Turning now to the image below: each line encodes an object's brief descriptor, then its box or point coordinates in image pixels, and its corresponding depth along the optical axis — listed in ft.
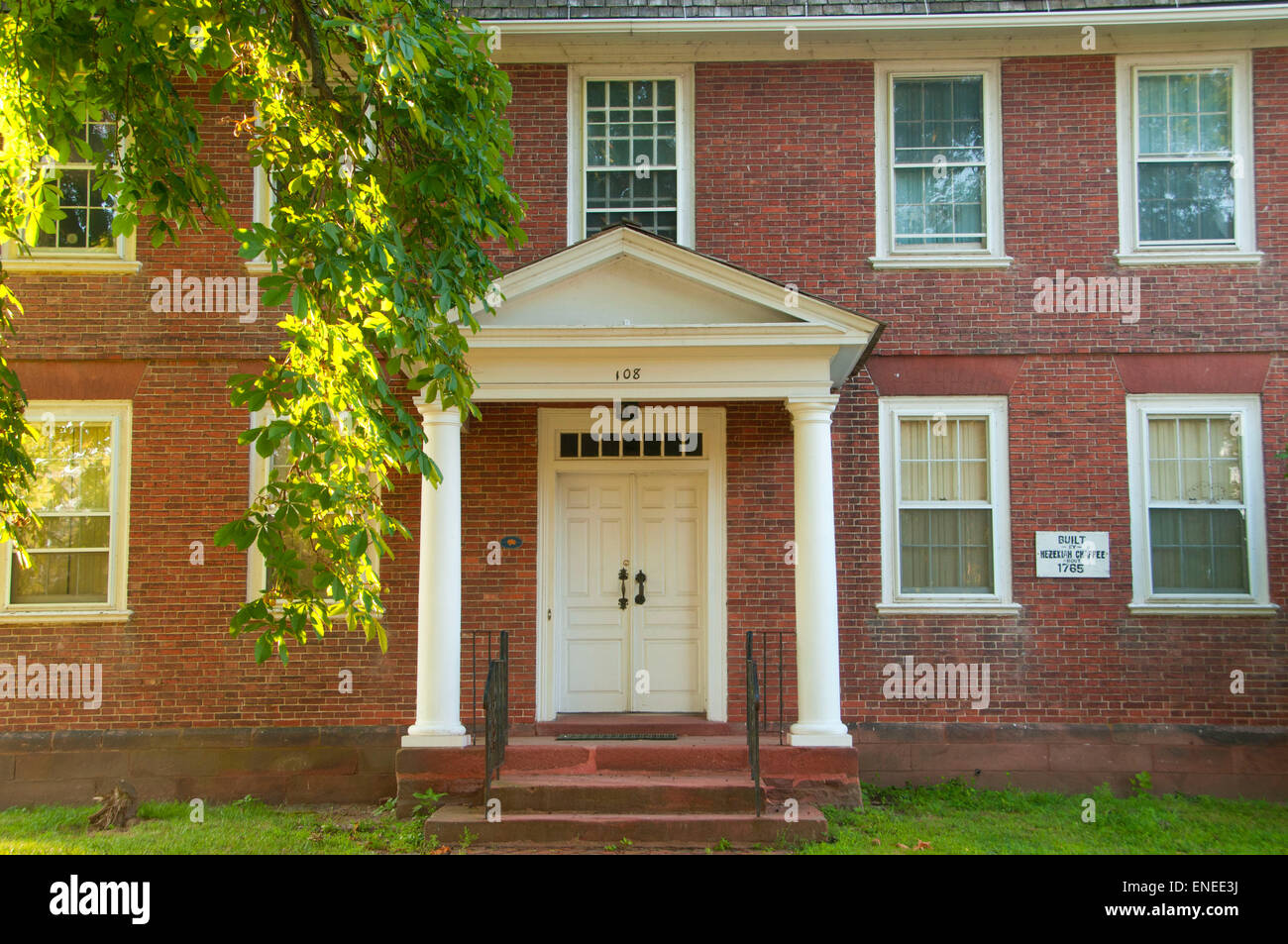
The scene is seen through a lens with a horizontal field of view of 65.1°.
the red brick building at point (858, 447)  30.22
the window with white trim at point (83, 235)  31.04
